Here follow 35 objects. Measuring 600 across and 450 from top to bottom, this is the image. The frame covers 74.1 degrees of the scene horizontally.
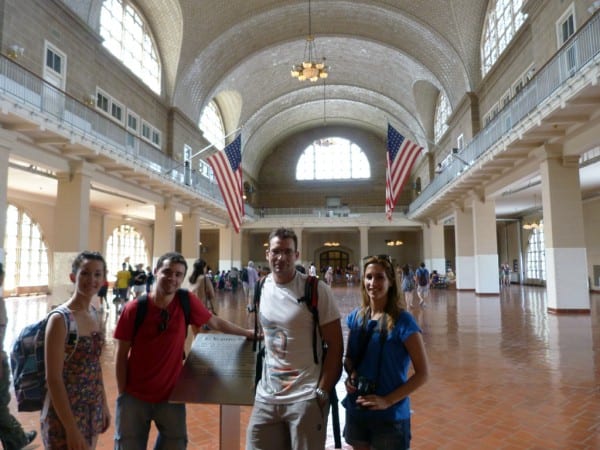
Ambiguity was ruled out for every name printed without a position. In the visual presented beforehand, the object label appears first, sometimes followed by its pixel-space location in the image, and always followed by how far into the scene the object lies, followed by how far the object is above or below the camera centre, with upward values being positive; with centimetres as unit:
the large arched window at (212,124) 2636 +916
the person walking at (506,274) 2558 -131
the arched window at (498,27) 1453 +900
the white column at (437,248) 2718 +48
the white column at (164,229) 1886 +126
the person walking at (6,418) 286 -120
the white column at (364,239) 2928 +119
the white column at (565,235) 1097 +54
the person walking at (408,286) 1335 -105
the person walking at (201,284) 669 -50
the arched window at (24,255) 1802 +6
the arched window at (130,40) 1561 +925
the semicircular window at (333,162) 3975 +939
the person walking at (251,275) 1384 -68
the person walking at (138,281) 1274 -83
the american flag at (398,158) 1131 +278
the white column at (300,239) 2992 +127
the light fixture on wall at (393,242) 3701 +120
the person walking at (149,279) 1381 -82
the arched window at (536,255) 2486 -3
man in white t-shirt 197 -57
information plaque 223 -70
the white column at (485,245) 1731 +43
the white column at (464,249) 2023 +29
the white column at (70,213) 1230 +133
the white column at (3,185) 950 +169
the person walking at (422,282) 1405 -96
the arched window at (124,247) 2488 +57
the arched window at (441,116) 2452 +894
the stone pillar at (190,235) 2198 +114
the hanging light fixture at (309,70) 2020 +948
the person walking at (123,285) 1288 -94
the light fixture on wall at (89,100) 1367 +544
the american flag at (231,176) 1080 +221
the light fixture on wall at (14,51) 1032 +536
